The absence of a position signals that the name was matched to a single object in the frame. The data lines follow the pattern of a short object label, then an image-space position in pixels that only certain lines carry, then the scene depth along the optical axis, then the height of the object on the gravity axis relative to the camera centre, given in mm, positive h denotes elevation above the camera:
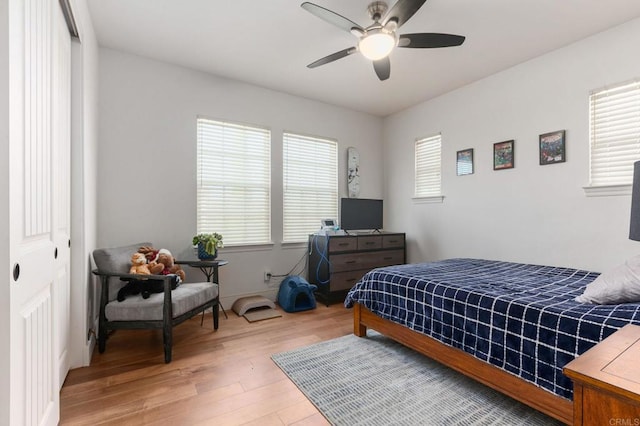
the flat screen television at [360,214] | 3867 -32
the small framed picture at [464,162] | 3568 +592
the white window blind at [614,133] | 2445 +652
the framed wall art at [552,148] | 2799 +600
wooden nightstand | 714 -428
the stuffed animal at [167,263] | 2665 -458
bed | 1411 -617
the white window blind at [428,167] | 3979 +605
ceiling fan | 1897 +1230
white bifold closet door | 1004 +3
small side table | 2867 -514
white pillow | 1492 -386
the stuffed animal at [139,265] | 2447 -439
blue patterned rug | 1636 -1109
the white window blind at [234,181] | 3383 +353
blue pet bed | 3406 -957
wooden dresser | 3658 -596
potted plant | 3068 -347
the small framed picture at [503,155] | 3184 +601
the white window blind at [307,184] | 3922 +374
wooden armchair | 2254 -702
